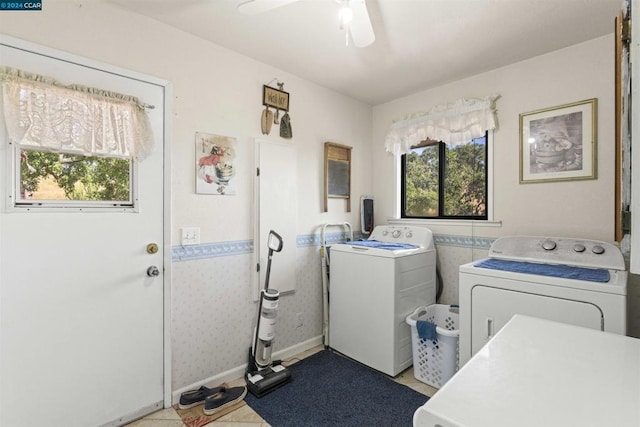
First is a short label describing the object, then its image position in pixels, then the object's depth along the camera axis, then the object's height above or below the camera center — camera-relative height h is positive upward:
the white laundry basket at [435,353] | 2.21 -1.06
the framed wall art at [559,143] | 2.18 +0.53
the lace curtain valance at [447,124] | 2.64 +0.84
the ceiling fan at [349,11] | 1.53 +1.04
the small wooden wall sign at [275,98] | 2.54 +0.98
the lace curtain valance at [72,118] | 1.54 +0.53
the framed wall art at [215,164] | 2.19 +0.36
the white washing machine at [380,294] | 2.41 -0.70
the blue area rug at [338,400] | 1.93 -1.32
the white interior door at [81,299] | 1.56 -0.50
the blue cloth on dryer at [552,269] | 1.70 -0.35
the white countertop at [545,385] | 0.68 -0.46
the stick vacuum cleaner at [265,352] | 2.23 -1.10
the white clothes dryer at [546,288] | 1.54 -0.42
